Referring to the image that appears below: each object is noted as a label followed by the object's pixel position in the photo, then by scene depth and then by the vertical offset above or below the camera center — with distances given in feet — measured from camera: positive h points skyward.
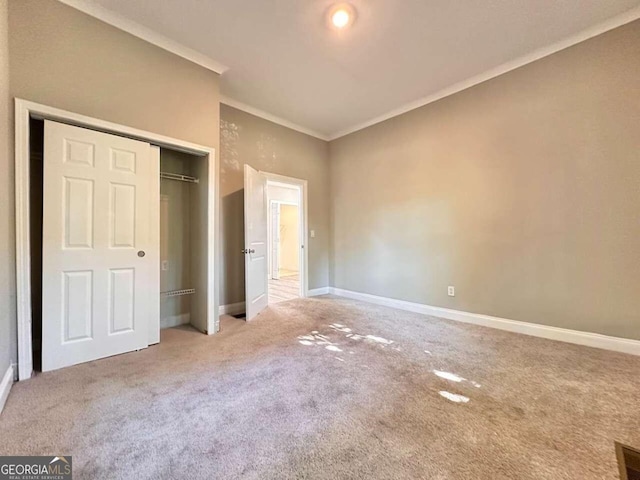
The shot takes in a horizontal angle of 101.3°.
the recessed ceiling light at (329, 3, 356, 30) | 7.22 +6.40
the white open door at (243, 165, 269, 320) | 11.35 +0.03
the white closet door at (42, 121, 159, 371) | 6.94 -0.14
